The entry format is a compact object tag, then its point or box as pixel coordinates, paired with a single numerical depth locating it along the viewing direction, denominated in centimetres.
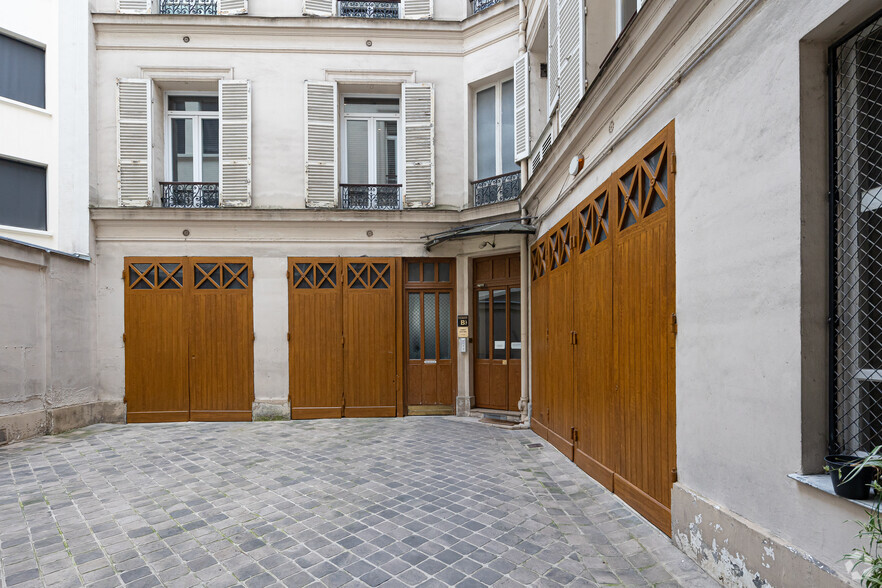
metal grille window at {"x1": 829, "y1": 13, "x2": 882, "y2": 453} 214
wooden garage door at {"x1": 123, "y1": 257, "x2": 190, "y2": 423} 882
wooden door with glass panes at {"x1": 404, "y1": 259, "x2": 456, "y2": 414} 916
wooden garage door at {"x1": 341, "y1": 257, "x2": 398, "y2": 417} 898
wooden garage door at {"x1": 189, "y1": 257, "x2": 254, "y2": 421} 884
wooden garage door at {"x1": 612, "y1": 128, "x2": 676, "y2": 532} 355
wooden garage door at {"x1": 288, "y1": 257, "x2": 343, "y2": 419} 891
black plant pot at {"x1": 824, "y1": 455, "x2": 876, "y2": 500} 193
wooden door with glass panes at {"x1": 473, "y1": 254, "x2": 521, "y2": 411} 862
